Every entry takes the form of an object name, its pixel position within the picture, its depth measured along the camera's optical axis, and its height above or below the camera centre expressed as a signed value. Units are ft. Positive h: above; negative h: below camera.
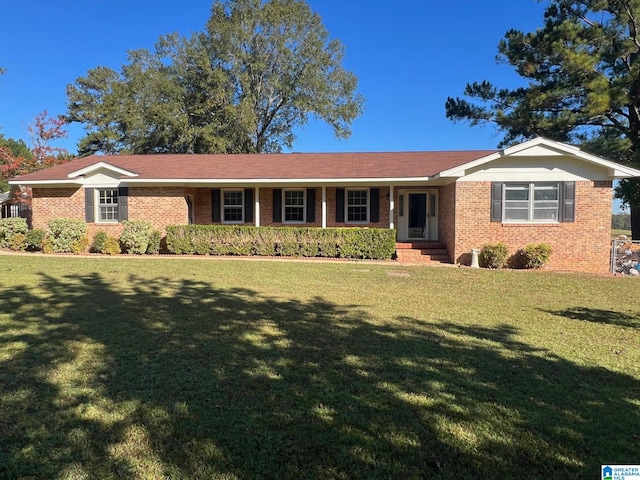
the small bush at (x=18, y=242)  52.16 -2.05
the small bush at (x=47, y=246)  51.29 -2.49
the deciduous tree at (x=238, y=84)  94.89 +32.04
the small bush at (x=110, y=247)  50.52 -2.53
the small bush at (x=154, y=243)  51.44 -2.09
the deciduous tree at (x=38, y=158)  84.58 +13.61
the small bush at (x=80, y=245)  51.26 -2.41
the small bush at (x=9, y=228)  53.67 -0.38
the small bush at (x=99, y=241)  50.88 -1.85
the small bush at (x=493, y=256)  42.04 -2.85
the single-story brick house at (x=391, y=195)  42.68 +3.60
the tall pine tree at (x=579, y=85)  59.47 +21.32
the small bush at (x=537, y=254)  41.34 -2.65
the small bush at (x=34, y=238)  51.88 -1.55
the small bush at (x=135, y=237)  50.31 -1.35
